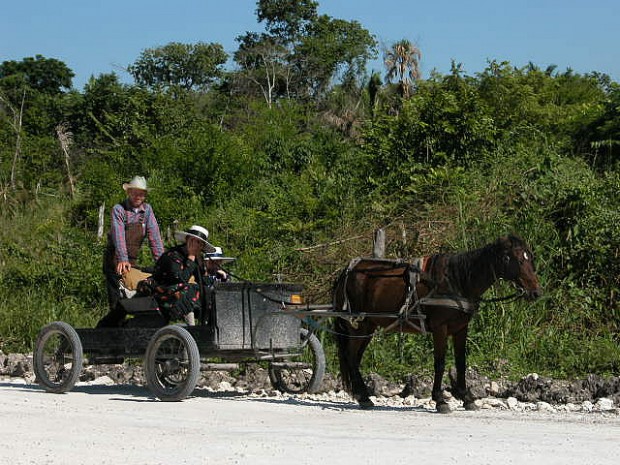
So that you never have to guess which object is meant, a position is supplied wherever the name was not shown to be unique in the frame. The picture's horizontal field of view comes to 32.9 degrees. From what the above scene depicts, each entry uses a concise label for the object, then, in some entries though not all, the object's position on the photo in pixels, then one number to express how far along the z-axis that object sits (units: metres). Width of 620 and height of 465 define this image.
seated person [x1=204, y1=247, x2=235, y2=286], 11.50
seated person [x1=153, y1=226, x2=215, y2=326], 10.82
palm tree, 41.09
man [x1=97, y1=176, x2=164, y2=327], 11.38
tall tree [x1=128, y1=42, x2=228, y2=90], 59.03
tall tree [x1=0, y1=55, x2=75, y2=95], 62.54
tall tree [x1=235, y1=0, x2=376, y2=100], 53.56
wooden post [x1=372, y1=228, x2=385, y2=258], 12.73
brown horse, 9.86
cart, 10.47
